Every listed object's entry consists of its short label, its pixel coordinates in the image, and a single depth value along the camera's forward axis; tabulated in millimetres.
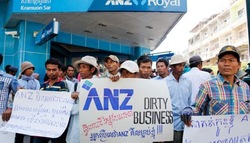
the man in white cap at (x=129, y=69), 3154
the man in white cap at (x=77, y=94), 3051
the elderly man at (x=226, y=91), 2234
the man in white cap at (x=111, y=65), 3914
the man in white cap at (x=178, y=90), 3205
